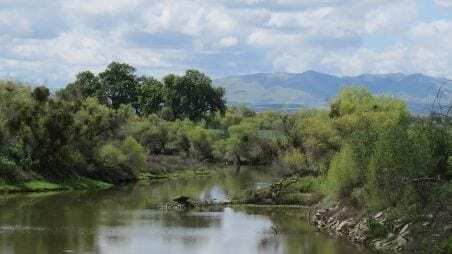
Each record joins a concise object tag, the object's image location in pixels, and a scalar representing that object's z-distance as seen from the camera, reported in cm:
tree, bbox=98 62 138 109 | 18075
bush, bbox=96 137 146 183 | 10994
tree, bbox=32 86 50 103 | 9931
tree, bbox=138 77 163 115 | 18538
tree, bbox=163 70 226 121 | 18888
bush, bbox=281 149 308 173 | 9294
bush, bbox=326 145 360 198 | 6261
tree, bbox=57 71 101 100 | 17562
